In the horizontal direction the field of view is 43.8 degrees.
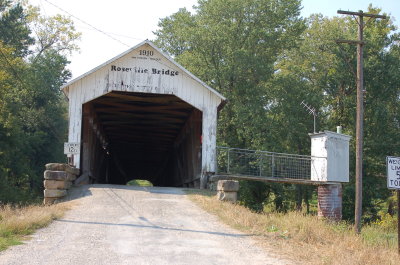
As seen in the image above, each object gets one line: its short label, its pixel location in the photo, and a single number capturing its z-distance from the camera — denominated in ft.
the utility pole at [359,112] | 53.88
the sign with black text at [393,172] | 33.99
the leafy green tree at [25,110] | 101.86
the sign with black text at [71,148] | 55.31
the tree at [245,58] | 101.60
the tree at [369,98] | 100.83
